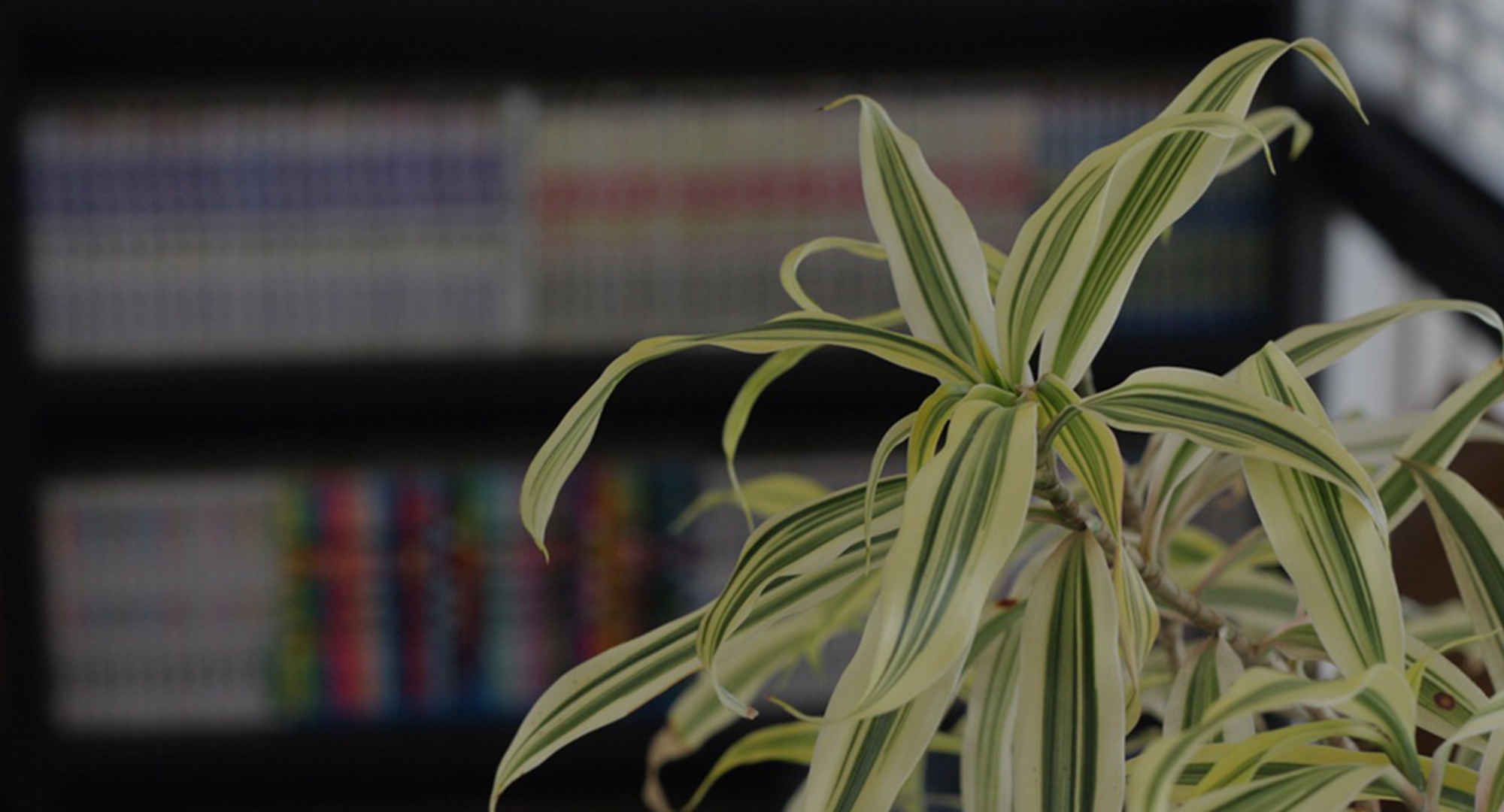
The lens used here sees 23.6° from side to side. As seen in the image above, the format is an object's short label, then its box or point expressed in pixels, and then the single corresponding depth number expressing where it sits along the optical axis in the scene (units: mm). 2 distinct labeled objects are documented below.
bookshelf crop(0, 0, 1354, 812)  2481
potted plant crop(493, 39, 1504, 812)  909
